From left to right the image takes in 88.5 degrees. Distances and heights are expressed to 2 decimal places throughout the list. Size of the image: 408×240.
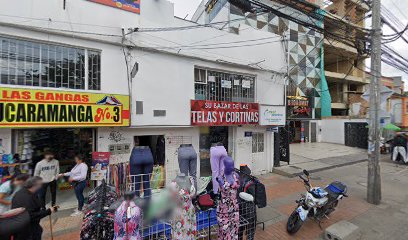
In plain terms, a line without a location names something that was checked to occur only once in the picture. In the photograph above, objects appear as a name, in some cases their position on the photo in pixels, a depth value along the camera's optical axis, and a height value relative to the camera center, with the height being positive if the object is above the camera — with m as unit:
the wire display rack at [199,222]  3.52 -1.91
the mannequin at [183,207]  3.37 -1.42
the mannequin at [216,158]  5.67 -1.04
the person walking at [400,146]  11.89 -1.58
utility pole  6.41 +0.14
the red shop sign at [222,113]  7.48 +0.26
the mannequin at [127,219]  2.89 -1.38
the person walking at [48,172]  5.25 -1.33
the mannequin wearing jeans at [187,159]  5.89 -1.11
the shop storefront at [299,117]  16.62 +0.23
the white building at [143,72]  5.33 +1.54
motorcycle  4.69 -1.99
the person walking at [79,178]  5.35 -1.47
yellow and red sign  4.75 +0.30
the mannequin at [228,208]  3.66 -1.56
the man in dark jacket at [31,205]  3.18 -1.33
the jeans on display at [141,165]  5.26 -1.14
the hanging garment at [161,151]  7.33 -1.09
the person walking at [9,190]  3.35 -1.15
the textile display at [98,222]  3.15 -1.57
